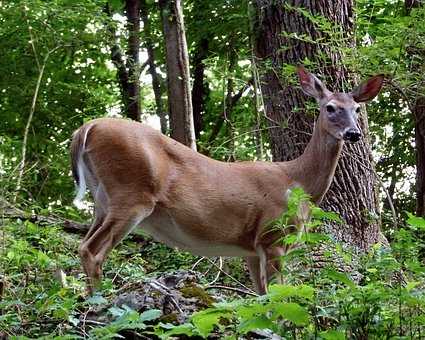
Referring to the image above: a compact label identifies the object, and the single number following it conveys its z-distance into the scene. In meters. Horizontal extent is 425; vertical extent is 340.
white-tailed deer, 5.83
